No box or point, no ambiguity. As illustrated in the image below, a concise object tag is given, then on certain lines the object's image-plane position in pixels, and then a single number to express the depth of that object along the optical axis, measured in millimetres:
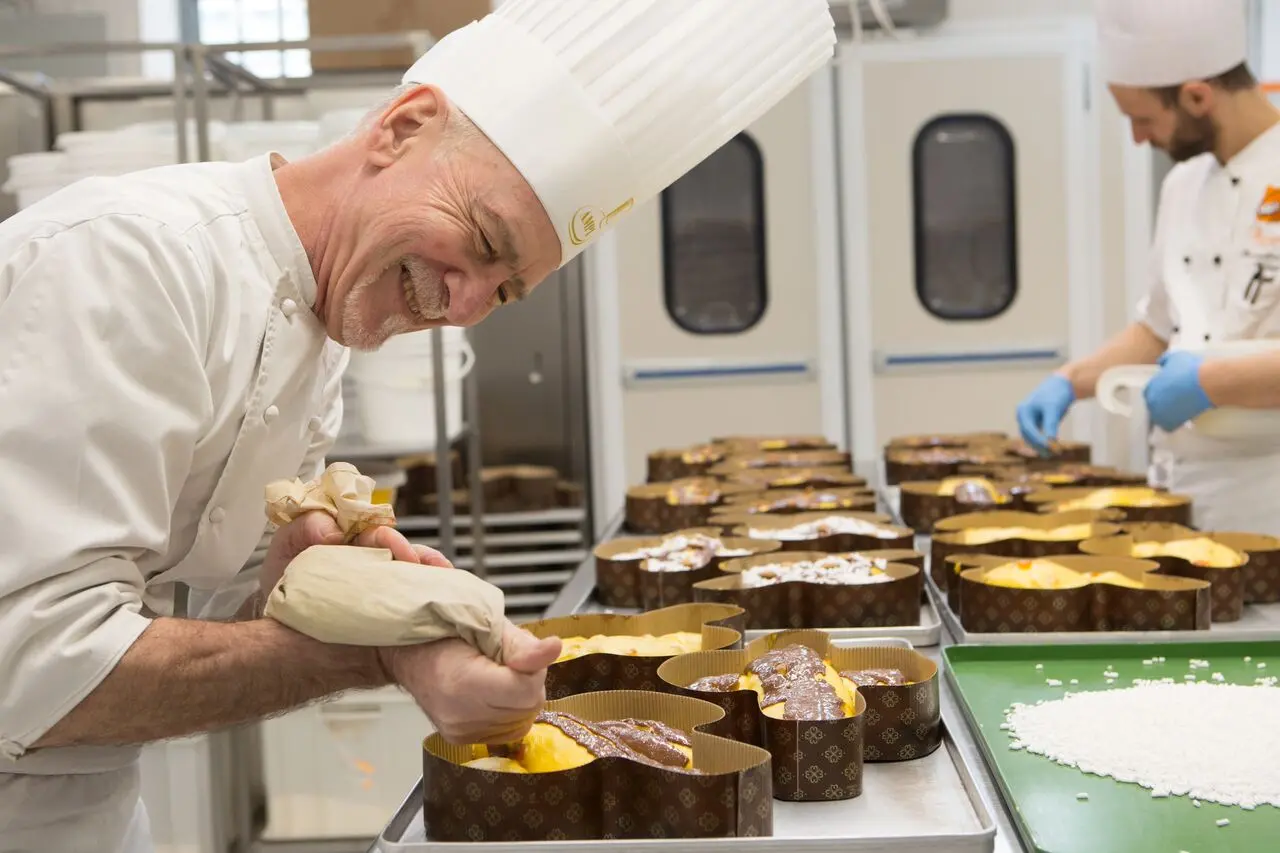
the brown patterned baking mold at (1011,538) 1991
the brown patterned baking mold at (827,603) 1723
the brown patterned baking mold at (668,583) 1877
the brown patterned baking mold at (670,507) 2607
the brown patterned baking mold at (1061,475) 2695
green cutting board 1044
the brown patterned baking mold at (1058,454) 3180
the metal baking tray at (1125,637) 1595
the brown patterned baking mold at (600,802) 1005
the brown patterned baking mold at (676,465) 3375
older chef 929
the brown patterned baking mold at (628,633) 1355
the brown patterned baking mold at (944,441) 3510
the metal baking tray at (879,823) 1001
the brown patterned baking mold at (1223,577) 1770
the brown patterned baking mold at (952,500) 2494
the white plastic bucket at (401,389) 3576
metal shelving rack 3180
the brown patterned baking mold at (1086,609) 1661
